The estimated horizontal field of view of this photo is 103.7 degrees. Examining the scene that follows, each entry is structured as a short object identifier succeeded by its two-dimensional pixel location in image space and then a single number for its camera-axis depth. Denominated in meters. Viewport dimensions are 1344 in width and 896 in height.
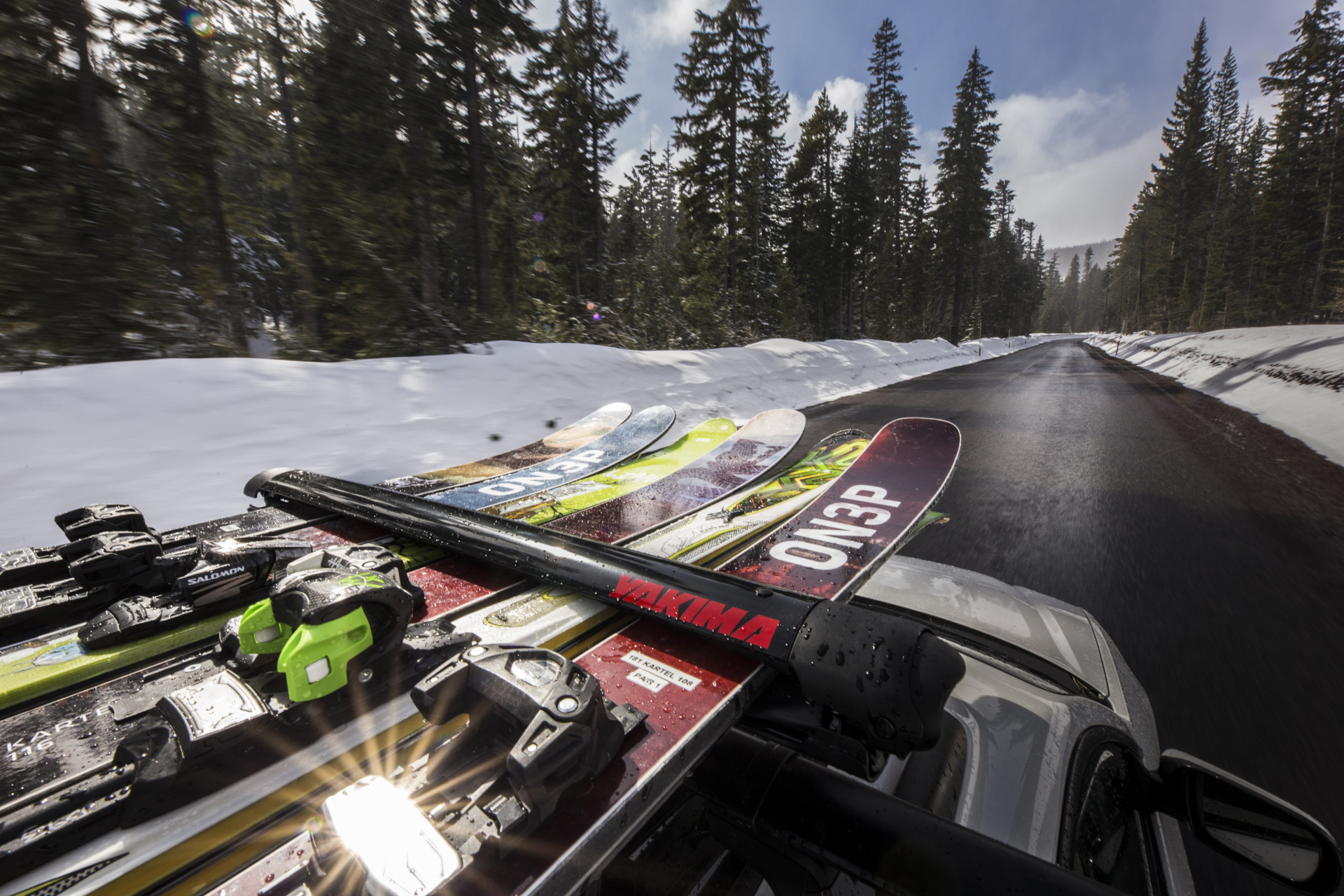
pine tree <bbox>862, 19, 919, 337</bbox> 31.58
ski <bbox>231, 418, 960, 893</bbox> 0.72
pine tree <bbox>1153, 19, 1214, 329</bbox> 36.78
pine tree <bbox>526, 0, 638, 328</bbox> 17.69
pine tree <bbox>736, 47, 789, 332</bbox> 19.39
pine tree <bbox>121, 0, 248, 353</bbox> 8.67
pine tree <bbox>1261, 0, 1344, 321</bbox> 26.42
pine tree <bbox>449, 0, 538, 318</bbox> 10.67
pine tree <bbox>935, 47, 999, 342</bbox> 28.91
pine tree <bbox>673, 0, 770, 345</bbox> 18.23
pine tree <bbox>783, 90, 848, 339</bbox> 26.03
